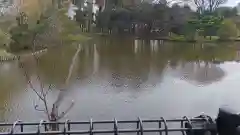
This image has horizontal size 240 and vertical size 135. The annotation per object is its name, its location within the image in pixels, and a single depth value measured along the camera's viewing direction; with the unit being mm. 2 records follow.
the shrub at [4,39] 8399
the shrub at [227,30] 13694
